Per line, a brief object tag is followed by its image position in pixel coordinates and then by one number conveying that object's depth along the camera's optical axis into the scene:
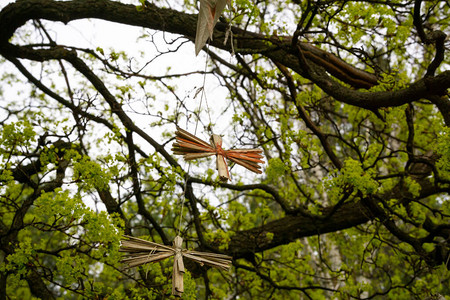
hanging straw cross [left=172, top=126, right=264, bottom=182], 3.47
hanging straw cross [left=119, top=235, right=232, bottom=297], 3.43
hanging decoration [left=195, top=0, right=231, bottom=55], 3.61
